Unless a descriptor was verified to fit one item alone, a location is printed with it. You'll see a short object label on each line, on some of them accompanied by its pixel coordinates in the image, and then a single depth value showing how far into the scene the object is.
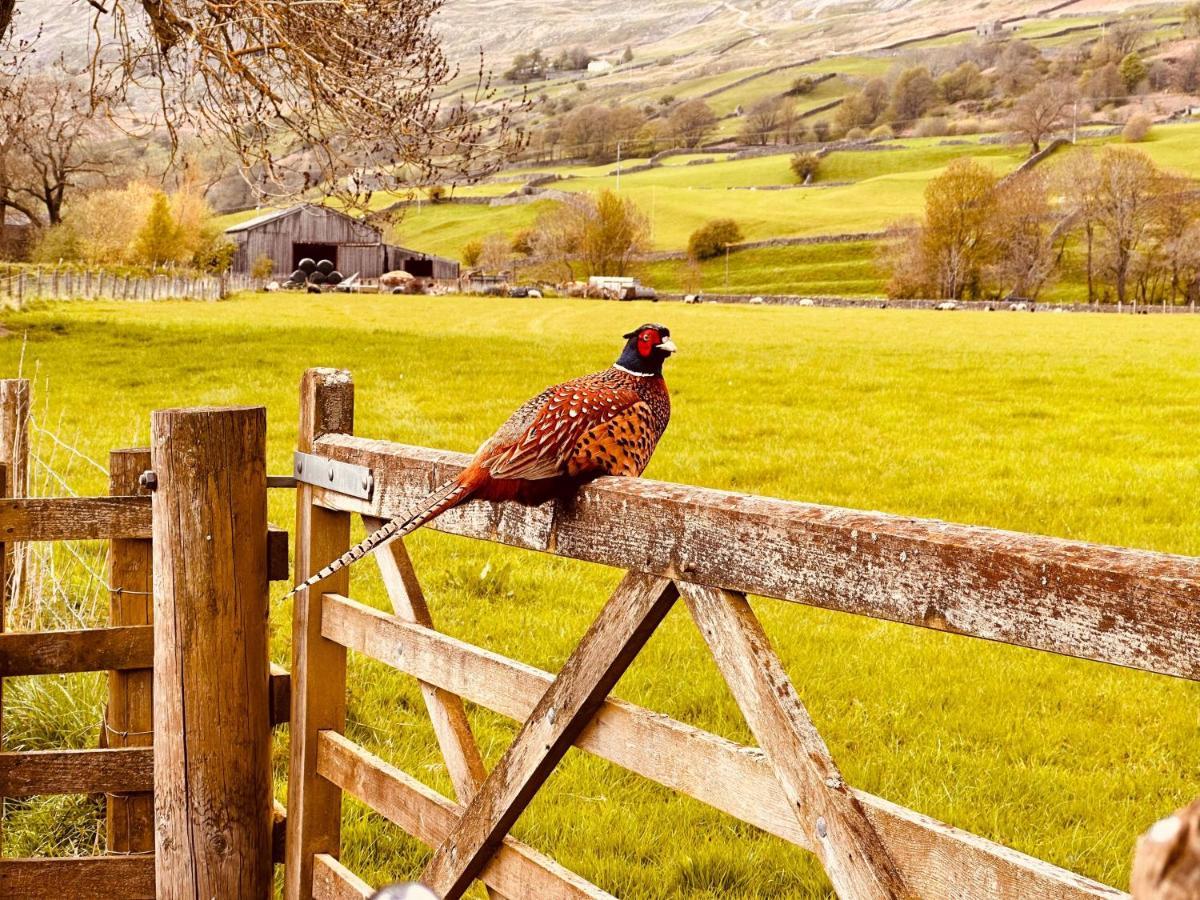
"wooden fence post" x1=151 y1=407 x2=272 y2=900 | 3.63
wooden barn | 88.75
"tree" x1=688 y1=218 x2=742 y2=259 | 115.74
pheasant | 2.61
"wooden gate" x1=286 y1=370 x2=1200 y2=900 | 1.68
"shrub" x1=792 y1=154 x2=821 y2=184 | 157.62
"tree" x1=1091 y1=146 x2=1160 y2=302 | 89.31
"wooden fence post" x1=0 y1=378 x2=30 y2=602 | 4.89
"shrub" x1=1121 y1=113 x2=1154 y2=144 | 151.00
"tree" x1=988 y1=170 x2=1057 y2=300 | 94.88
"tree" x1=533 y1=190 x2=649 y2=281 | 96.62
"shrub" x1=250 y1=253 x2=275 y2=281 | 83.75
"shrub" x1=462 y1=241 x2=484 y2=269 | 116.69
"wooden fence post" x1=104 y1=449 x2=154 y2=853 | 4.23
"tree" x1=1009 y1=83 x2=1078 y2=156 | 152.62
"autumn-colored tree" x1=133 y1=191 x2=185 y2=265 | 71.12
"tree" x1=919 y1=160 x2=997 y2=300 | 95.25
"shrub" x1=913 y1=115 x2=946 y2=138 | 183.62
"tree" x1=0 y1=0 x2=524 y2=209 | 16.38
